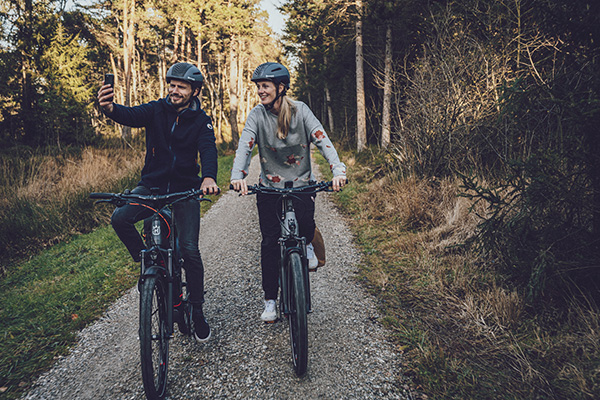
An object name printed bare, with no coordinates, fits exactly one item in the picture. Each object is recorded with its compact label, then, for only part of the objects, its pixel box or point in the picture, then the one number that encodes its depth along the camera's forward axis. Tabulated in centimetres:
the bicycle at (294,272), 246
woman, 284
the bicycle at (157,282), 214
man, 285
